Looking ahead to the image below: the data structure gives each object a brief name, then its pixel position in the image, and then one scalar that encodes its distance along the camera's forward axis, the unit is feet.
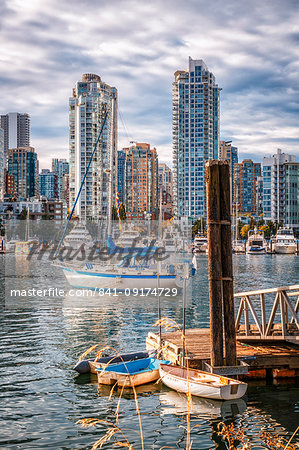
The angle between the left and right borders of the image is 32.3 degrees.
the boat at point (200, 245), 379.76
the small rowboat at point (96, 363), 57.06
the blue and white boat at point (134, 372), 52.24
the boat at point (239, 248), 377.79
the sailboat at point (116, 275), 140.56
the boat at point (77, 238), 387.75
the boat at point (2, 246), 388.12
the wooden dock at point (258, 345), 53.31
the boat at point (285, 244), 362.33
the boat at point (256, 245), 363.35
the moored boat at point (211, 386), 45.11
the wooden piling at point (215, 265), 46.52
